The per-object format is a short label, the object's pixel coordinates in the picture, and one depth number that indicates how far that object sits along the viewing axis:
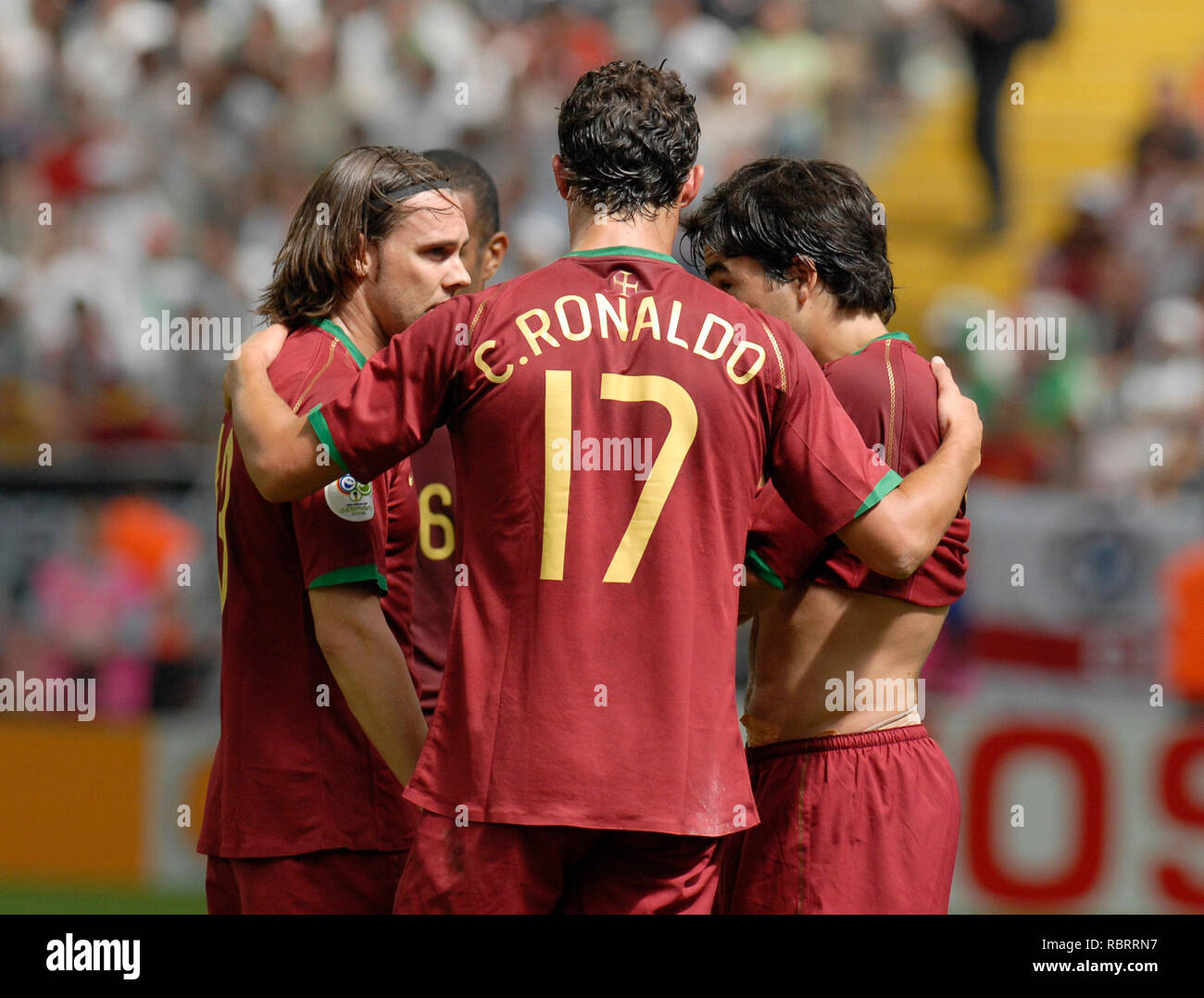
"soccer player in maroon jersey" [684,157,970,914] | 5.71
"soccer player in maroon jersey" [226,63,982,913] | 4.62
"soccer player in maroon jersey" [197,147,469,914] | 5.24
